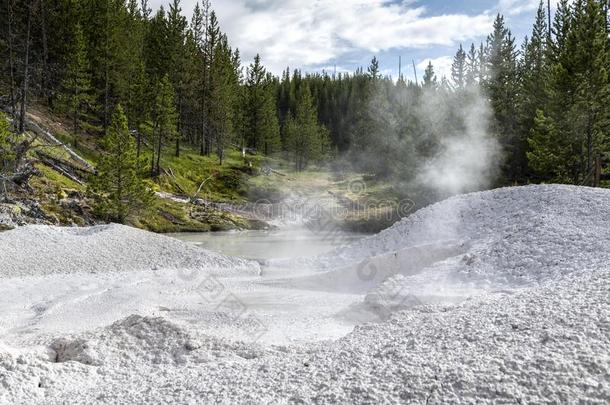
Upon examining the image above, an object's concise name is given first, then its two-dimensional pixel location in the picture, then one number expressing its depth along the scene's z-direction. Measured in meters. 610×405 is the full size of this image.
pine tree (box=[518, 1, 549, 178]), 33.16
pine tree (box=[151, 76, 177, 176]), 38.67
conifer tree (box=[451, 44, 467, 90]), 56.94
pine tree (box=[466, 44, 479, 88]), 56.72
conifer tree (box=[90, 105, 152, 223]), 25.03
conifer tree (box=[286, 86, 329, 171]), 61.16
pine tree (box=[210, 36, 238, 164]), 48.88
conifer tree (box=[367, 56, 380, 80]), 57.91
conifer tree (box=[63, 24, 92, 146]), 35.80
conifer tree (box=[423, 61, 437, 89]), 42.64
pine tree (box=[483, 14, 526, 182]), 34.19
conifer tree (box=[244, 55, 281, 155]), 62.00
